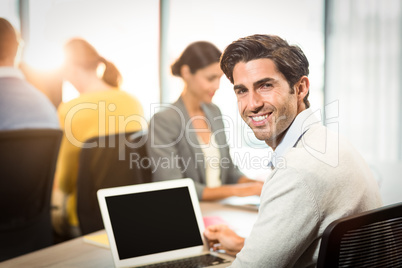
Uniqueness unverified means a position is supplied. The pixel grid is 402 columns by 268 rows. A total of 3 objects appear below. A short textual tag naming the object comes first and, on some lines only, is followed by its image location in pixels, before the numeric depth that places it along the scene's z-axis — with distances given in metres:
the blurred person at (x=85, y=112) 2.66
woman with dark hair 2.39
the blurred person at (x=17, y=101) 2.58
